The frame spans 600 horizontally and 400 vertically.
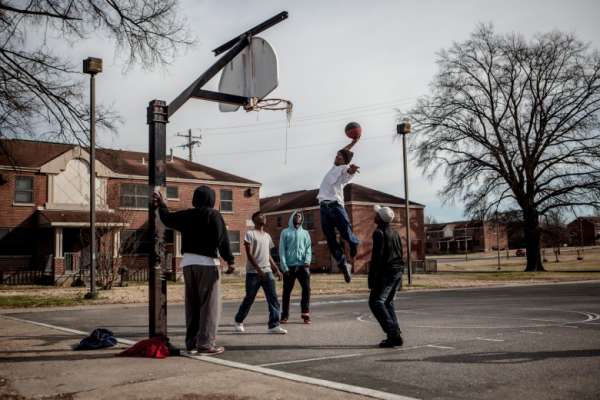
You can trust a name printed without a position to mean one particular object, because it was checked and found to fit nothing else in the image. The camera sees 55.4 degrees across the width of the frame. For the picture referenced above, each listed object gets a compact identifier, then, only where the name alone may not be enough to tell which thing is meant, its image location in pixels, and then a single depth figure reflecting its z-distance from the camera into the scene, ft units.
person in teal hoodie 36.32
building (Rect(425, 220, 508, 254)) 373.20
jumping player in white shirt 22.75
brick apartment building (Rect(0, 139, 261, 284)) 106.01
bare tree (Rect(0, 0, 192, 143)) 38.42
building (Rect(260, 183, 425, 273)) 164.76
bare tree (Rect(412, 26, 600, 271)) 135.13
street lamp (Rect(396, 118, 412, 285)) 77.94
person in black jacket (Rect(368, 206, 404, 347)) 27.45
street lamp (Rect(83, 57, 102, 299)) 48.19
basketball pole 26.70
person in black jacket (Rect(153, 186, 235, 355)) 25.40
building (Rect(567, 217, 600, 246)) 406.62
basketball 23.03
